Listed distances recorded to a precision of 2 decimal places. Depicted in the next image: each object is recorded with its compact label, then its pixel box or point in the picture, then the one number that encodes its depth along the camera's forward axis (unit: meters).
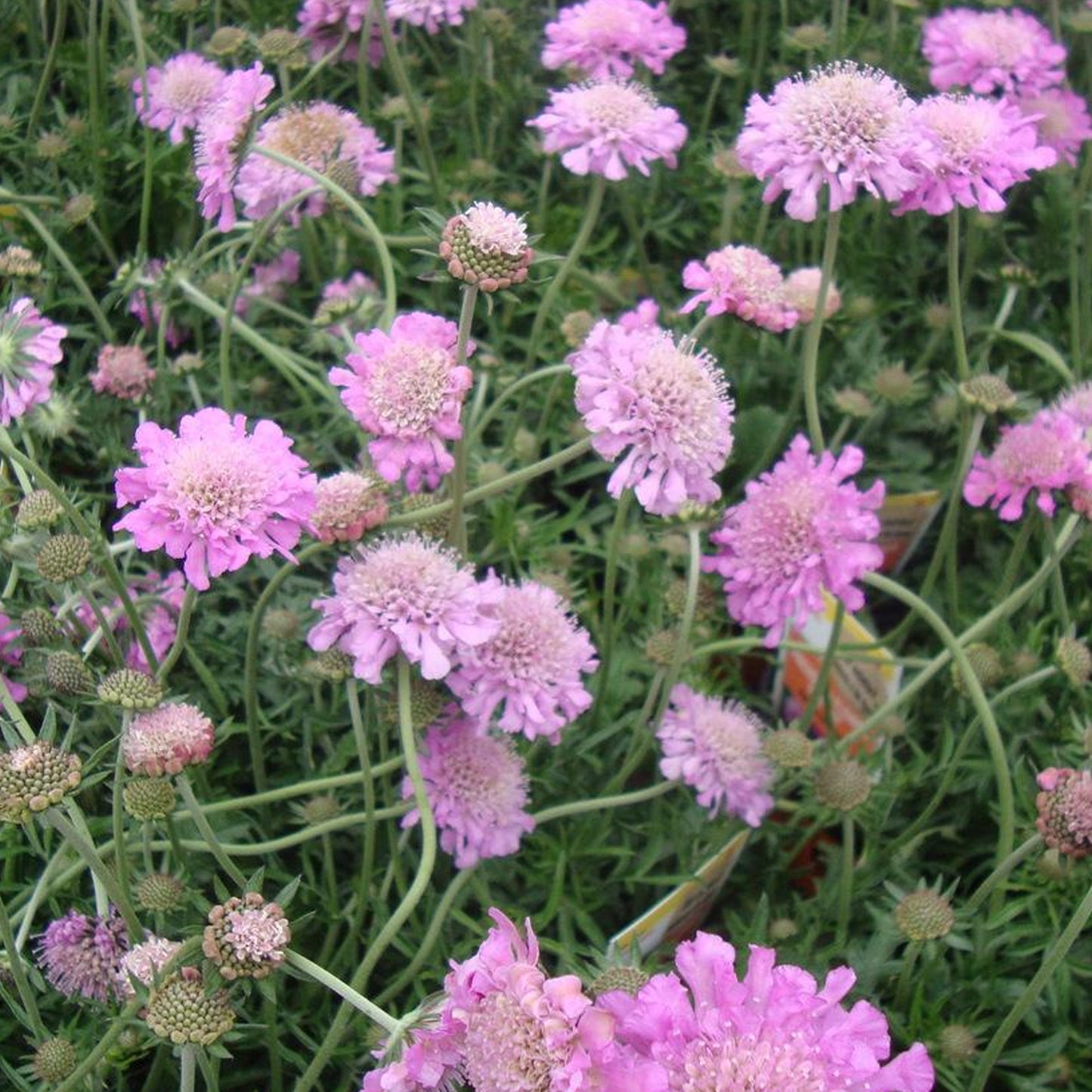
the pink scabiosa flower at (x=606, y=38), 0.65
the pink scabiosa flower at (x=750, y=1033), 0.44
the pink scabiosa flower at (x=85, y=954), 0.52
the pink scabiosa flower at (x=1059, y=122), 0.70
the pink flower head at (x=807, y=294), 0.61
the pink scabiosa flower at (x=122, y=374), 0.62
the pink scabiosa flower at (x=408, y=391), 0.50
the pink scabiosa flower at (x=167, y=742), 0.49
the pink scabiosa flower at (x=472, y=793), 0.54
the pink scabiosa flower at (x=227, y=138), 0.57
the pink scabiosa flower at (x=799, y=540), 0.56
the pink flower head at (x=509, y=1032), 0.43
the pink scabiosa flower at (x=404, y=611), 0.50
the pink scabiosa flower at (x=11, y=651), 0.55
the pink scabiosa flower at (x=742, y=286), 0.55
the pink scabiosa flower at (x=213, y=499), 0.49
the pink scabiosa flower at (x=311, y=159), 0.60
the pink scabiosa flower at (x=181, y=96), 0.64
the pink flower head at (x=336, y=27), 0.65
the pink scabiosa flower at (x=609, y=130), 0.61
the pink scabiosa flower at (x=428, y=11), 0.65
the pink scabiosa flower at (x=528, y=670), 0.53
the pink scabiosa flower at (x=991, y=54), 0.68
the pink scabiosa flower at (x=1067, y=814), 0.51
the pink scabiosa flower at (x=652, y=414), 0.51
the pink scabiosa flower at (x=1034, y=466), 0.59
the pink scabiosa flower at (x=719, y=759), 0.57
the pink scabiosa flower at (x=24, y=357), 0.55
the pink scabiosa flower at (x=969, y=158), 0.58
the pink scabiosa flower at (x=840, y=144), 0.55
